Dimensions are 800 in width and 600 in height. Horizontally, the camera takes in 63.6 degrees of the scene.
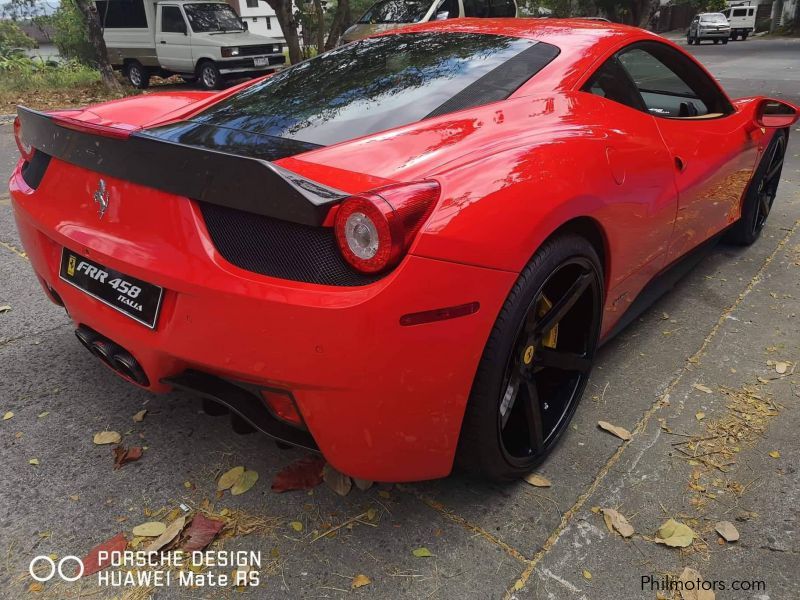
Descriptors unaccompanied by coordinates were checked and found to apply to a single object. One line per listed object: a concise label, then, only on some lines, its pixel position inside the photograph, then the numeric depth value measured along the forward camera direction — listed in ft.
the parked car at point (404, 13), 41.39
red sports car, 5.31
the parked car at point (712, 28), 105.91
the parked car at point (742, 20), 119.55
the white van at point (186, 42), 45.62
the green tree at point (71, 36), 59.62
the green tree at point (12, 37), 69.79
